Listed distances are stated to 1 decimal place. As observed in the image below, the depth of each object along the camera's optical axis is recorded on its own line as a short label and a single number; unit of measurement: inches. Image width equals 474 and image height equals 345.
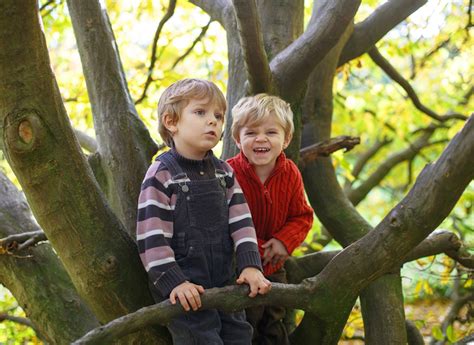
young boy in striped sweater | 86.8
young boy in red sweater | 108.7
